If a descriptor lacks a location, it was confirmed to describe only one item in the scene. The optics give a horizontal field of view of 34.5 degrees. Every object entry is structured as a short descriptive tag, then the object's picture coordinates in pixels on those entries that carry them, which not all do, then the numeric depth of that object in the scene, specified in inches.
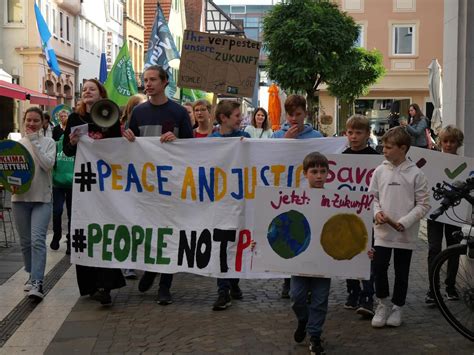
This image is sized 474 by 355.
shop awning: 734.0
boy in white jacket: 234.5
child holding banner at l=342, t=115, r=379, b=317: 253.4
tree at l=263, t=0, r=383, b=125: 1264.8
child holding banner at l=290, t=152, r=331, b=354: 211.6
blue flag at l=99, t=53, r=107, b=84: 785.3
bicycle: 224.4
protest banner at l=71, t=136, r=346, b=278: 271.9
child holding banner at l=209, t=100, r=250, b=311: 270.8
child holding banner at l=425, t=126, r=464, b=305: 276.4
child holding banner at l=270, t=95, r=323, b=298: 269.4
